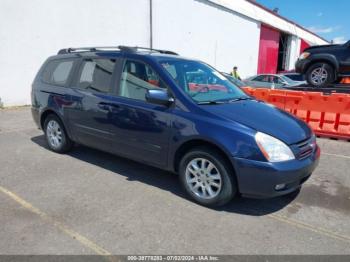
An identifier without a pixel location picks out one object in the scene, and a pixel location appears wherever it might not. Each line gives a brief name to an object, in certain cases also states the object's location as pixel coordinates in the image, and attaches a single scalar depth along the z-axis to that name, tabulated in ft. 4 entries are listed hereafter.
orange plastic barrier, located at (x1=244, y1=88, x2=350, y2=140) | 24.41
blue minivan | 11.62
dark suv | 27.02
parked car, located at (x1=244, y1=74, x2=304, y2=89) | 46.70
